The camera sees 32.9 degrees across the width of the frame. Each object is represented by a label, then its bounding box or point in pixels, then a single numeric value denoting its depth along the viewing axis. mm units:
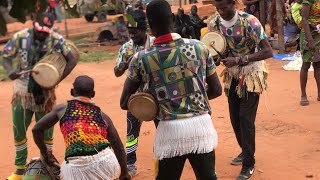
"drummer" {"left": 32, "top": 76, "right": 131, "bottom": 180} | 3969
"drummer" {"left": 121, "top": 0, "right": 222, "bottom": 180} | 3678
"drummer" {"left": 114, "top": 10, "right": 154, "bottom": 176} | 5184
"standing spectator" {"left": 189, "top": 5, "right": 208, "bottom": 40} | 14234
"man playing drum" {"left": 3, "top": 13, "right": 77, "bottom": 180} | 5195
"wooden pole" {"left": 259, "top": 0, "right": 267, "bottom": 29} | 14641
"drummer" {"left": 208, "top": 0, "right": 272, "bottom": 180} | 4980
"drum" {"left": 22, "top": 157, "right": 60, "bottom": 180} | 4473
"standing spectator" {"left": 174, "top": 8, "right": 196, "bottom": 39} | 13961
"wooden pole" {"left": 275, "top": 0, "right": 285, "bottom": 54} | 11945
